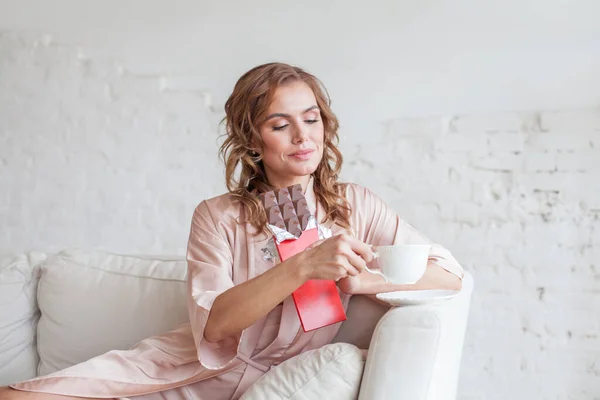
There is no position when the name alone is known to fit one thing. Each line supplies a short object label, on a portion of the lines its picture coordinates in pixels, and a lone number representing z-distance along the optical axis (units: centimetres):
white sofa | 219
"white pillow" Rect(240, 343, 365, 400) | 153
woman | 170
